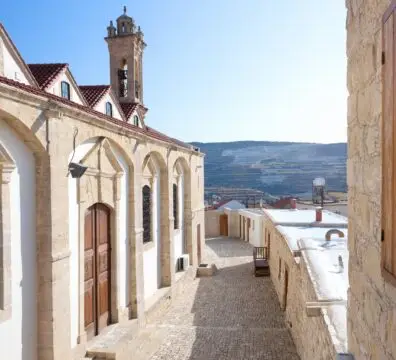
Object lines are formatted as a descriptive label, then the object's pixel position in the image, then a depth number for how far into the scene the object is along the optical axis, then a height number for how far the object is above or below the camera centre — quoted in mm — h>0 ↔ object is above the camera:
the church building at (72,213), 5820 -837
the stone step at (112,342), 7676 -3667
